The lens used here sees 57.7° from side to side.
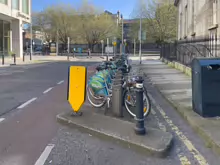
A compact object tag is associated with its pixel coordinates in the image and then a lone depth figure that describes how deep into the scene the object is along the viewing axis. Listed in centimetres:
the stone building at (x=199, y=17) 1089
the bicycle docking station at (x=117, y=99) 461
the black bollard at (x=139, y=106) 354
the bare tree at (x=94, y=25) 4335
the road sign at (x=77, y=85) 448
